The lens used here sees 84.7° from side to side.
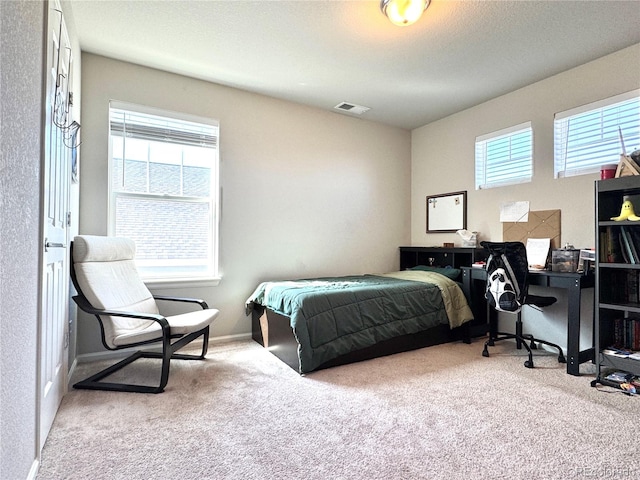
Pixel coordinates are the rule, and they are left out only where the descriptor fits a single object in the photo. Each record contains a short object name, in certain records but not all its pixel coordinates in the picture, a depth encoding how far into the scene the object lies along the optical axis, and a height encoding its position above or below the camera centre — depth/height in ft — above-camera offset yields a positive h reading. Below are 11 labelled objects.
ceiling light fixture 7.30 +4.89
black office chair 9.55 -1.09
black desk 8.71 -1.49
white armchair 7.82 -1.74
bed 8.89 -2.20
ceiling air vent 13.23 +5.06
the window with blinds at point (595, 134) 9.21 +3.06
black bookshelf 8.13 -0.96
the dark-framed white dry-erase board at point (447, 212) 13.53 +1.16
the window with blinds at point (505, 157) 11.55 +2.94
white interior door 5.46 +0.19
